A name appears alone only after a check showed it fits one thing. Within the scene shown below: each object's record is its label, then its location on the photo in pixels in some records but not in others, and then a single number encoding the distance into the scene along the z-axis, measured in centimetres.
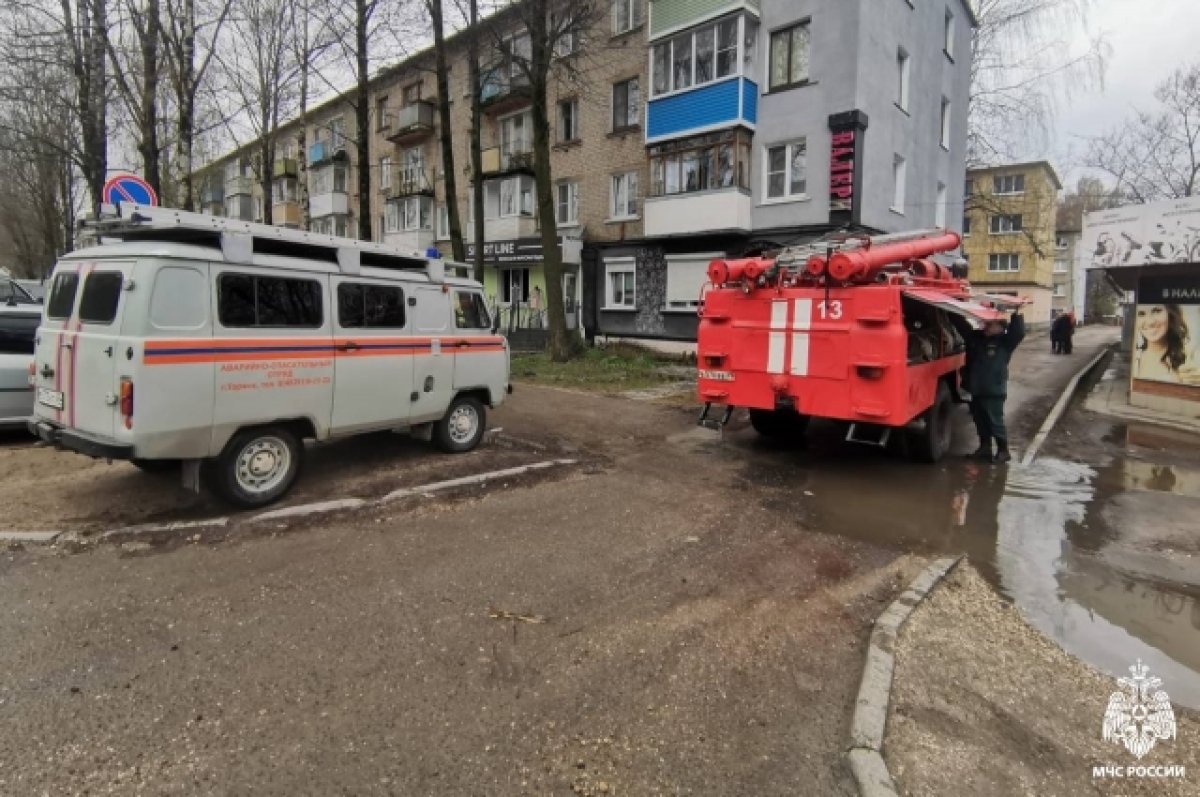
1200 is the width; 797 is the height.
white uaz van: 528
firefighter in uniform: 855
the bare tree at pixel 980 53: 2800
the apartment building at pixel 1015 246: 4500
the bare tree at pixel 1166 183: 3068
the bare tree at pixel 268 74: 1864
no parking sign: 782
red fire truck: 711
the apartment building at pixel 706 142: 1856
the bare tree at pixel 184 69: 1366
